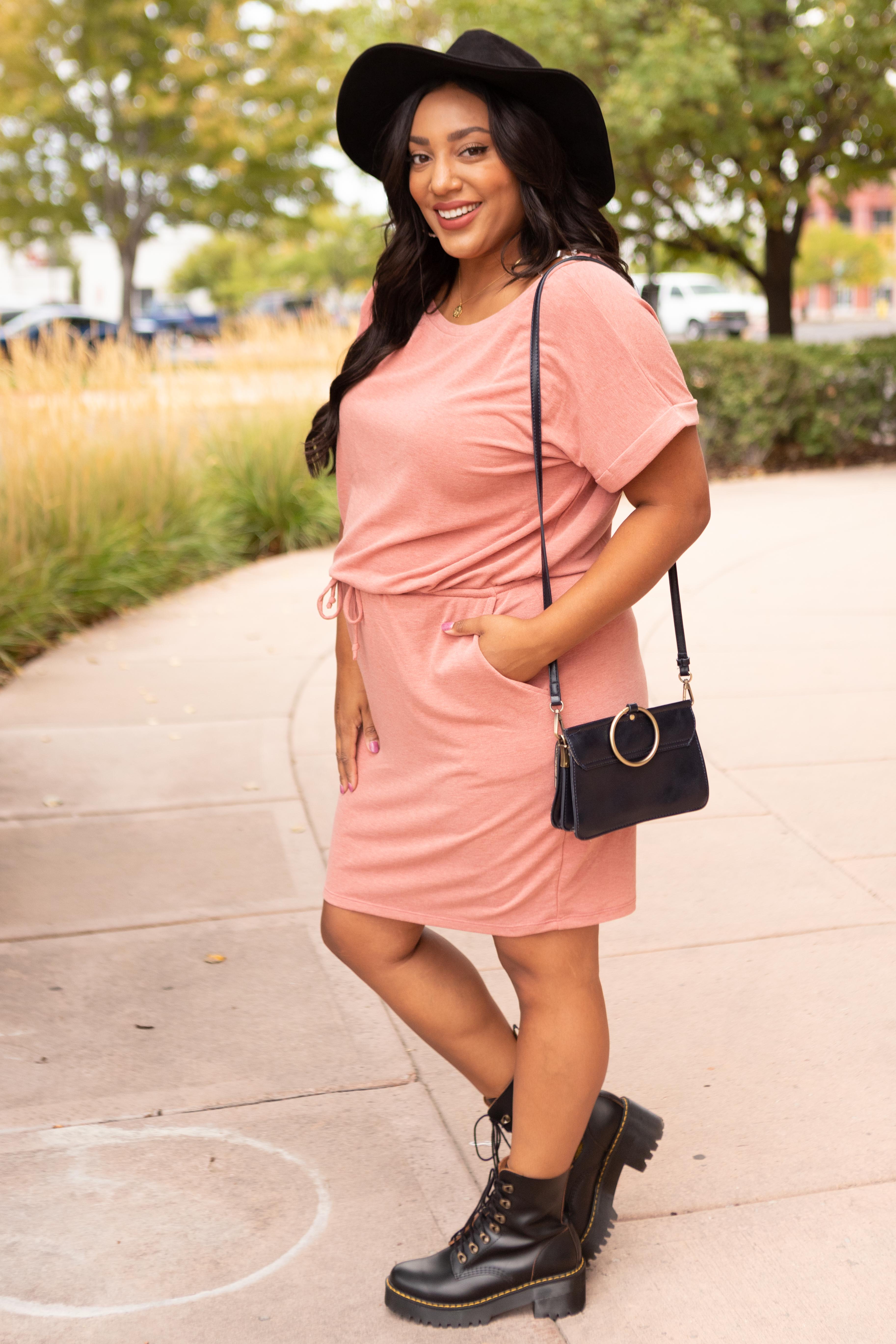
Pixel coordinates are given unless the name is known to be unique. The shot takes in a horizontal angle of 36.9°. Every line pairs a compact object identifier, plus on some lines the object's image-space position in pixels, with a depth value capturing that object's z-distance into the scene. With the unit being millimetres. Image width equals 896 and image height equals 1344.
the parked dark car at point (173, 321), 36219
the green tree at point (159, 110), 24500
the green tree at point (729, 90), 13094
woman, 1958
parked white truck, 32938
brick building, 87188
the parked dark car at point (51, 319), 25672
